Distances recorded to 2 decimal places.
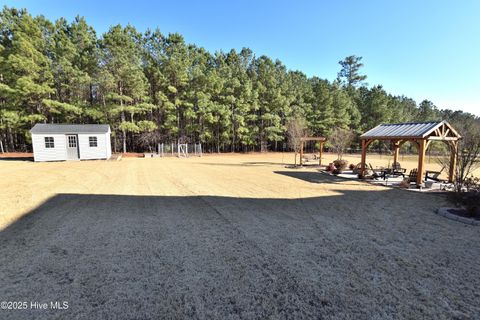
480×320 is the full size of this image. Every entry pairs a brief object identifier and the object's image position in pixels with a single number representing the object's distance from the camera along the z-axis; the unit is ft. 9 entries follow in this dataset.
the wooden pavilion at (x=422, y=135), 31.17
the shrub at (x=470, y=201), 18.83
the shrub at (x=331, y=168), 45.96
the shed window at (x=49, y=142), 57.50
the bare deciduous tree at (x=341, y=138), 64.01
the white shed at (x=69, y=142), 57.11
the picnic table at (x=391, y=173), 38.63
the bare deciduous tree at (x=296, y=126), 76.44
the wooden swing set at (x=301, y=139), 55.05
